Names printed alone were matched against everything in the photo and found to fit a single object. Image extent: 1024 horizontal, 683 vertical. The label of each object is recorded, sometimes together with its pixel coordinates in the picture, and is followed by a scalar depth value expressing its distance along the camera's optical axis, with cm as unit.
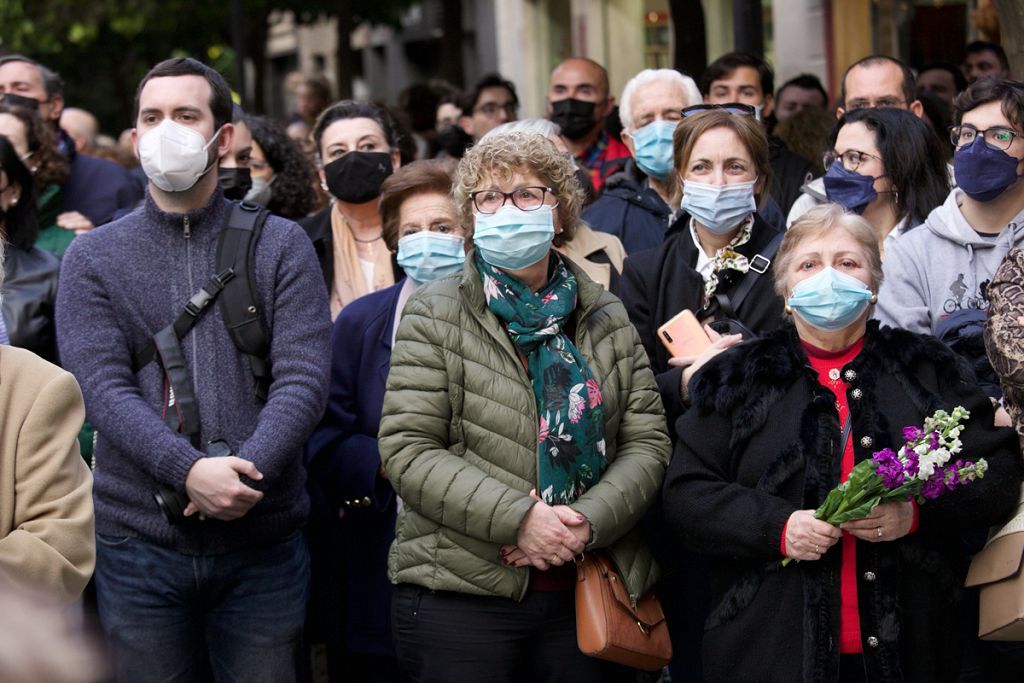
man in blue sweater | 454
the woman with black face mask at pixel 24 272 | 552
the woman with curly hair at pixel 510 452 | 430
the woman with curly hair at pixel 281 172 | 753
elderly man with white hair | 653
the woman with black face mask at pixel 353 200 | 630
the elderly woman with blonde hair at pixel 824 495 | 427
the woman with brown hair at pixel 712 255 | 519
